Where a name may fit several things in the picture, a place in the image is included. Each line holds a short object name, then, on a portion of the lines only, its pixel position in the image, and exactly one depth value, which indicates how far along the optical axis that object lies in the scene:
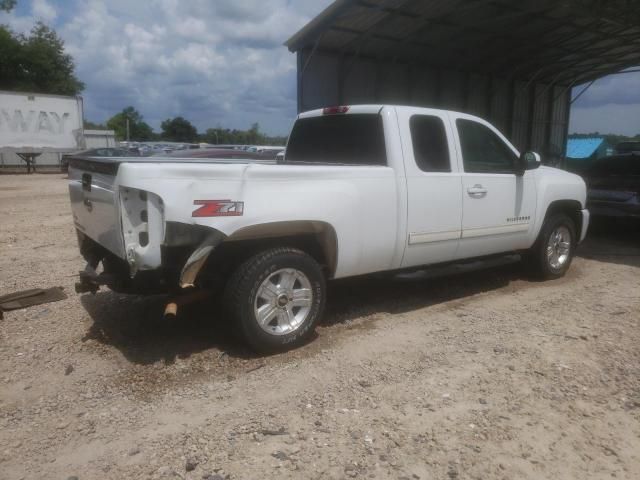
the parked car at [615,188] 8.67
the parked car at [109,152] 19.30
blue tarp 24.12
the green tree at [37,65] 42.91
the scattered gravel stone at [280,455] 2.78
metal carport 11.33
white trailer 24.30
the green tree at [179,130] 100.18
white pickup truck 3.49
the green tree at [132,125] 104.88
